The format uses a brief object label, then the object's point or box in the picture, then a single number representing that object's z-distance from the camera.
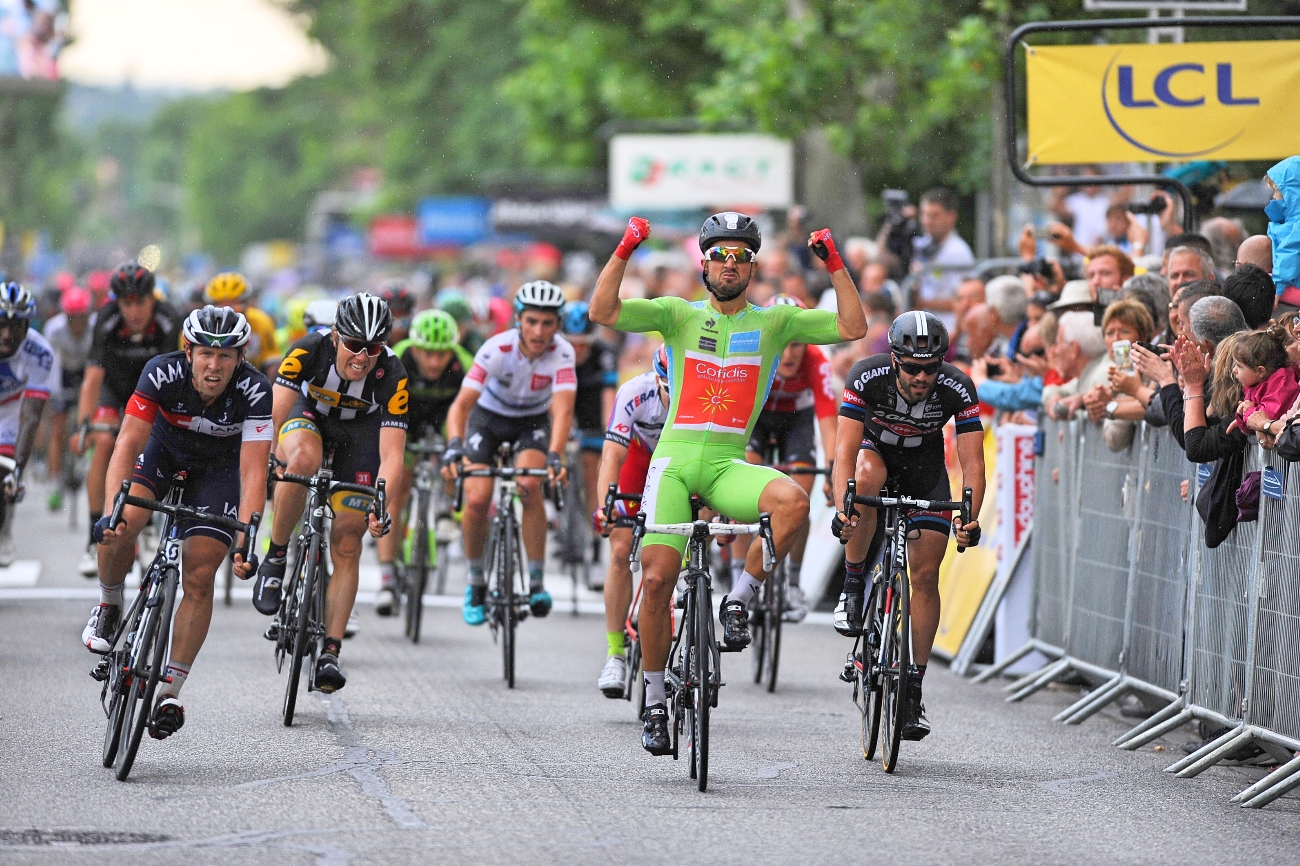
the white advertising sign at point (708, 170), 59.37
